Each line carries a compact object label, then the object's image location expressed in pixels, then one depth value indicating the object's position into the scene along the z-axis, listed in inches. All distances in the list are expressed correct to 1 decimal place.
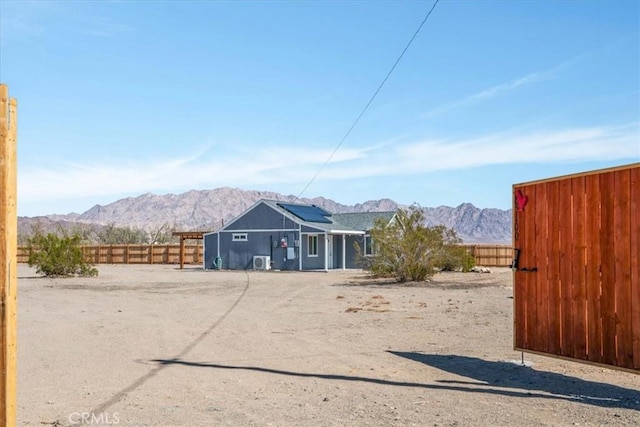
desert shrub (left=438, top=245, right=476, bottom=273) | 1226.3
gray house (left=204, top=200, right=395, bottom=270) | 1550.2
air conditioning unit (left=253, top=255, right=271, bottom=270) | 1561.3
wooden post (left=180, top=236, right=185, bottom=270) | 1775.6
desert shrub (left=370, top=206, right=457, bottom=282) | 1071.0
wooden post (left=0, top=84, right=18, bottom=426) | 173.9
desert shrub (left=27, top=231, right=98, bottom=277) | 1232.8
